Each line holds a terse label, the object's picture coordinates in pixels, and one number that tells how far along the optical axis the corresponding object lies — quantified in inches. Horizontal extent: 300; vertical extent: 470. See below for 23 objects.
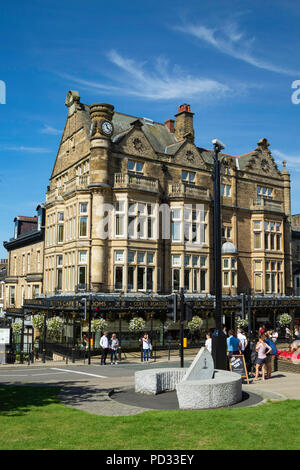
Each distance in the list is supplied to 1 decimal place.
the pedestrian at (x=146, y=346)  1060.5
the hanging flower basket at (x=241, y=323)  1398.9
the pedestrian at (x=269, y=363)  694.5
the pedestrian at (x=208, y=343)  734.1
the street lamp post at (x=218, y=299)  578.4
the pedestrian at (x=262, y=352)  667.4
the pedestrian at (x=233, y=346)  680.4
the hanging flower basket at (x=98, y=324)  1131.9
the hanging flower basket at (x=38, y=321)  1264.4
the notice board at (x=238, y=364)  649.0
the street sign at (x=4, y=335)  1025.5
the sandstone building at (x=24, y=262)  1764.3
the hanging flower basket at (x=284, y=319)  1600.6
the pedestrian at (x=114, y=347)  1009.2
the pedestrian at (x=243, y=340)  733.9
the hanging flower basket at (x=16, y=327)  1408.7
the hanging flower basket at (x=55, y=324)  1191.9
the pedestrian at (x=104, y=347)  959.0
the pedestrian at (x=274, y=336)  1222.9
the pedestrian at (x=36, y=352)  1233.4
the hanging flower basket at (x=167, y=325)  1360.7
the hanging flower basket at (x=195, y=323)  1304.1
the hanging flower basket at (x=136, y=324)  1212.5
